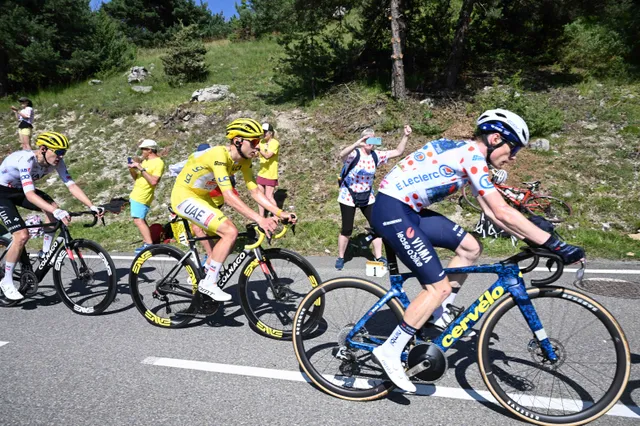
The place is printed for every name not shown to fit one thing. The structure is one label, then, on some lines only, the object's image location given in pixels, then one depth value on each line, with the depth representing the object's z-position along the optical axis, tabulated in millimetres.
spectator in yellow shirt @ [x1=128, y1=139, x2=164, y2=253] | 7344
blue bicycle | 2893
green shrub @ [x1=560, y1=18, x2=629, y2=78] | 14188
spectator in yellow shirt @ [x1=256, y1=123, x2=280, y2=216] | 8859
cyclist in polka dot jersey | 2961
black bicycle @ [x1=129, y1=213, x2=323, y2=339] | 4285
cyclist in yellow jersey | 4273
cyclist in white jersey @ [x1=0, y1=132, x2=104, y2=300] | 5152
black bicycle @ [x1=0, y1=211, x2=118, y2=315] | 5125
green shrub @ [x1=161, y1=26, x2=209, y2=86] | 18984
